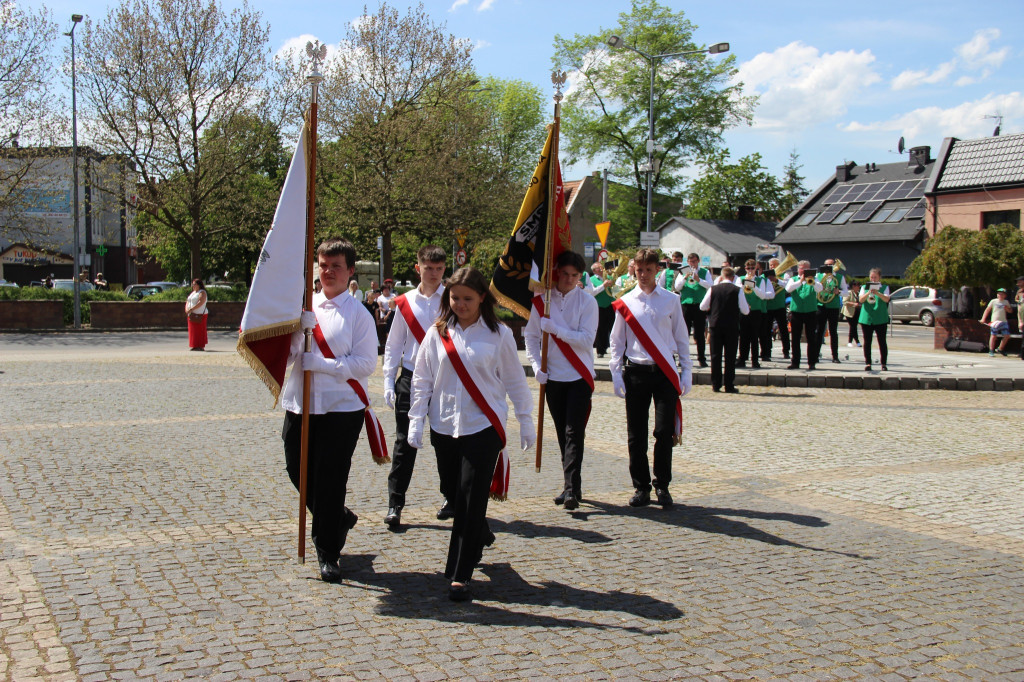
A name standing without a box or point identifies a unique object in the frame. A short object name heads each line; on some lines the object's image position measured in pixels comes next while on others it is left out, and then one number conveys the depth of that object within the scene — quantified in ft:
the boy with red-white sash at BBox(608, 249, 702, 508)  22.95
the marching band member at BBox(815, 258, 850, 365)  58.39
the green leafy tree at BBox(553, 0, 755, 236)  175.63
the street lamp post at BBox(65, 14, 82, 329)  98.69
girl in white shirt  16.20
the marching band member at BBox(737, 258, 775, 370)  56.65
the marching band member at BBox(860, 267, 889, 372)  53.88
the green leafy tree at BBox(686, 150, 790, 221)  215.72
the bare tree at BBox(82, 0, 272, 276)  110.63
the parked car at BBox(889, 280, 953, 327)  124.06
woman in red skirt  71.46
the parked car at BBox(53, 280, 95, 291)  124.88
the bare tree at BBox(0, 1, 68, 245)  100.48
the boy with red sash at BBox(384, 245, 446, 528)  21.74
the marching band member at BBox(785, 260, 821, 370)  55.42
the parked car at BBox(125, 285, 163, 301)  130.56
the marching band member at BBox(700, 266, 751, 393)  46.57
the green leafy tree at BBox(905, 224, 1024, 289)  72.69
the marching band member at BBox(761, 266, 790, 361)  59.77
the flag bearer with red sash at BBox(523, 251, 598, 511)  22.58
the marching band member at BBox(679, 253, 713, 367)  57.36
